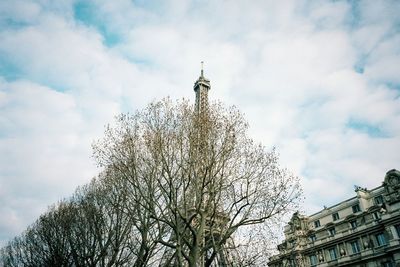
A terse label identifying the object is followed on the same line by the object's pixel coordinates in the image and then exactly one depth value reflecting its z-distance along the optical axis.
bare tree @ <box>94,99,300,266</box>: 16.69
